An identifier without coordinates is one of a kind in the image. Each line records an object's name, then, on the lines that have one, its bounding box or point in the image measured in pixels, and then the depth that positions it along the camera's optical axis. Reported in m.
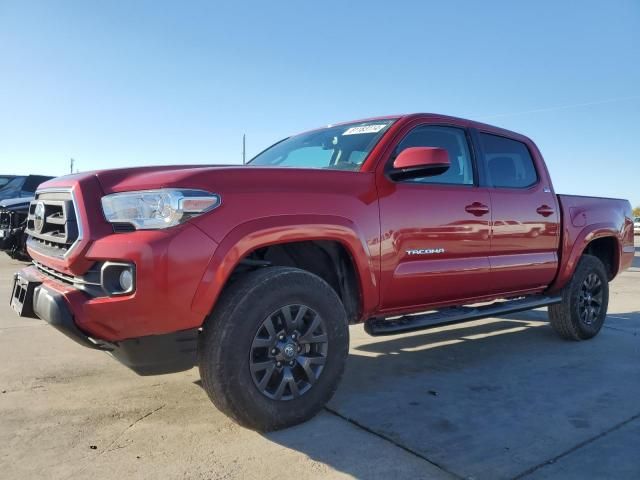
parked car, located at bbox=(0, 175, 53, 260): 6.46
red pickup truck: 2.54
